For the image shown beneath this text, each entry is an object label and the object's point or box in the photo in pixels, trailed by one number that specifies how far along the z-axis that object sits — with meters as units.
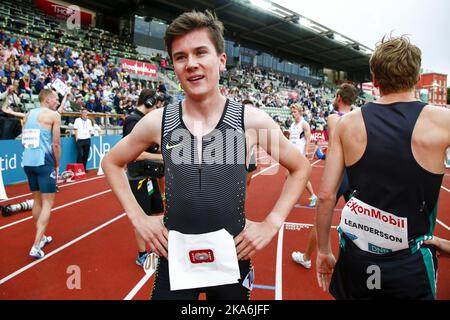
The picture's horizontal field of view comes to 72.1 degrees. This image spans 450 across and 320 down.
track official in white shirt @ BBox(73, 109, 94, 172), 9.45
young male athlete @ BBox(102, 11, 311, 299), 1.50
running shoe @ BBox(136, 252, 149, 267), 3.67
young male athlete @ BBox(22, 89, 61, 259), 4.15
